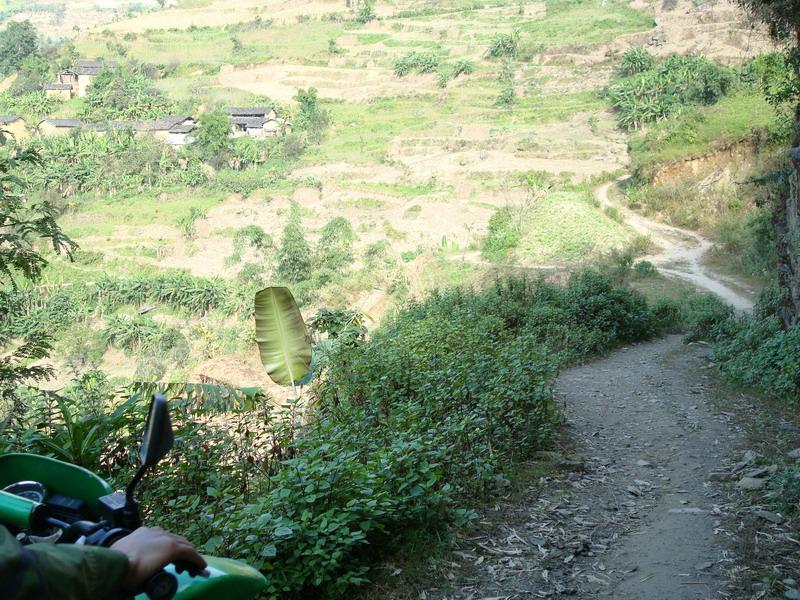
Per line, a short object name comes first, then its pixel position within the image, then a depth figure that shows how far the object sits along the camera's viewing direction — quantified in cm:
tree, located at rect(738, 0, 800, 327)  883
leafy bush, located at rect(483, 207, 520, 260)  2581
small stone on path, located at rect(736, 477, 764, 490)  455
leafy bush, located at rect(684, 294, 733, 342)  1200
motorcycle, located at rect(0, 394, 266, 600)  160
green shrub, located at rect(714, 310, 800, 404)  716
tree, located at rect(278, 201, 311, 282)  2762
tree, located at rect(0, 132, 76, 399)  580
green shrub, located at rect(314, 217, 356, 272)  2745
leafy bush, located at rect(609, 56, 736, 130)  3519
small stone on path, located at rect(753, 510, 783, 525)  396
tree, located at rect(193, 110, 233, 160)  4312
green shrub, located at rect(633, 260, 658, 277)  1938
